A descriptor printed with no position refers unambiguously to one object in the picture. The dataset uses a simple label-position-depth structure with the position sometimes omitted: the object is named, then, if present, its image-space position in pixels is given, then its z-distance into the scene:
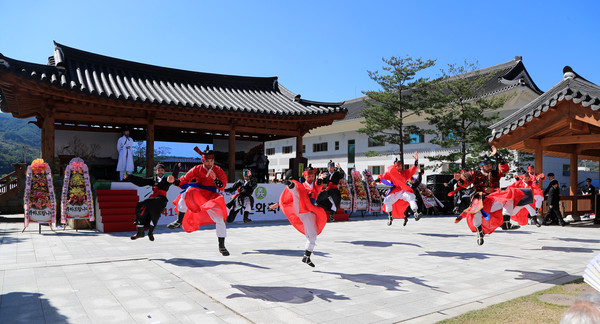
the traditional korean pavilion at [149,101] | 10.59
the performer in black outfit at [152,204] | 6.96
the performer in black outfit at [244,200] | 11.38
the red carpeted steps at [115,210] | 10.30
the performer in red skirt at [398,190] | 9.20
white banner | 13.45
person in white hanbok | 13.13
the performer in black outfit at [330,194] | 6.04
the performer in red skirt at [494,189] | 7.04
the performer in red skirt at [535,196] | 8.11
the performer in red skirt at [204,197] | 6.64
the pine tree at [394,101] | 21.59
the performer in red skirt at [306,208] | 5.83
